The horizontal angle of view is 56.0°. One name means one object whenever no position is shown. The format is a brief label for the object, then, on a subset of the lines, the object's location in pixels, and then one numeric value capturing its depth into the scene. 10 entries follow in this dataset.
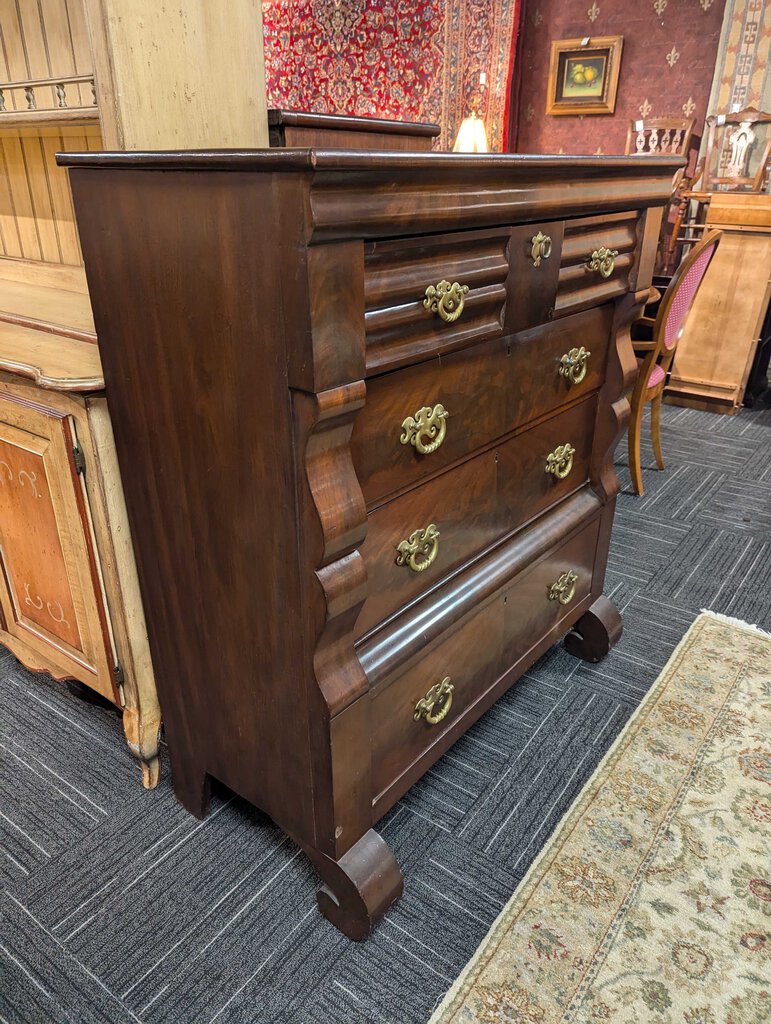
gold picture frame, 5.13
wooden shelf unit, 1.31
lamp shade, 5.19
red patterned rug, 4.70
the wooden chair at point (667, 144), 4.83
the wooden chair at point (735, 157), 4.28
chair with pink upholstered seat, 2.87
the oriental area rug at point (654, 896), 1.23
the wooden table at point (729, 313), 3.88
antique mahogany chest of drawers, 0.93
